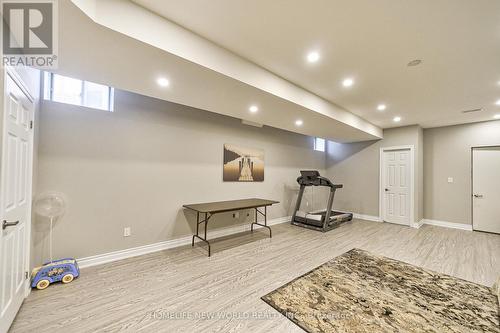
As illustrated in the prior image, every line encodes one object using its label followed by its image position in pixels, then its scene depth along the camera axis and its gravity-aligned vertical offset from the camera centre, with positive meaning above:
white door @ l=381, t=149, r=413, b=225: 5.68 -0.44
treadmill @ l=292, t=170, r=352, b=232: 5.21 -1.24
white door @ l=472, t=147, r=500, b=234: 4.95 -0.42
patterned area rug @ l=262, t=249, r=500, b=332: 1.94 -1.46
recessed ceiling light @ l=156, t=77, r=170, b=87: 2.63 +1.12
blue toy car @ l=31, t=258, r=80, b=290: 2.39 -1.29
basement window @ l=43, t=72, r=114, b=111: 2.77 +1.07
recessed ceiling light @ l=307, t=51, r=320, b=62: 2.53 +1.43
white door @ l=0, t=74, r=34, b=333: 1.62 -0.28
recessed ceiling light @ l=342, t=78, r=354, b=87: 3.20 +1.39
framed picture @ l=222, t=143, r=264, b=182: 4.62 +0.10
